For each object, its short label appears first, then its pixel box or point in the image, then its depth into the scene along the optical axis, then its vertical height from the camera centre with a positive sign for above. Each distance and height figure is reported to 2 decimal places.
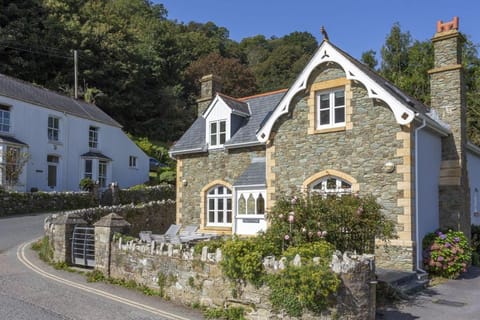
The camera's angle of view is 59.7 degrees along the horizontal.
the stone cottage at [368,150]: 12.33 +1.28
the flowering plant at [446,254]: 12.22 -1.93
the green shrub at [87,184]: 29.92 +0.10
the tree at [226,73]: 55.50 +15.26
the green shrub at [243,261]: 7.48 -1.36
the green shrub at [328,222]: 8.84 -0.74
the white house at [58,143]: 27.45 +3.18
